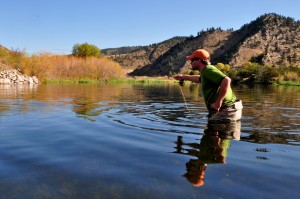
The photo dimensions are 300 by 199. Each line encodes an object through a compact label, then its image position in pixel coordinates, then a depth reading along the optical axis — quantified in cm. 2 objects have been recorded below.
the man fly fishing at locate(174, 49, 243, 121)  567
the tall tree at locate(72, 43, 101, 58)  7205
